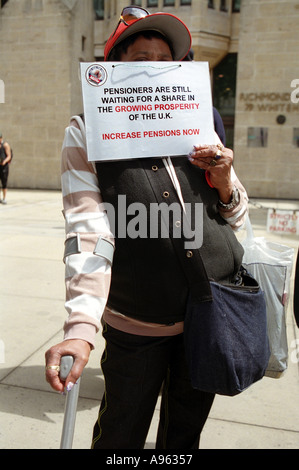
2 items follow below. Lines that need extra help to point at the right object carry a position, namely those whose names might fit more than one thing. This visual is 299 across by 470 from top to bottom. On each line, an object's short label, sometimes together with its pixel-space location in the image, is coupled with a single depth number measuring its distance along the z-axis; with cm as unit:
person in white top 146
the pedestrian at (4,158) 1153
